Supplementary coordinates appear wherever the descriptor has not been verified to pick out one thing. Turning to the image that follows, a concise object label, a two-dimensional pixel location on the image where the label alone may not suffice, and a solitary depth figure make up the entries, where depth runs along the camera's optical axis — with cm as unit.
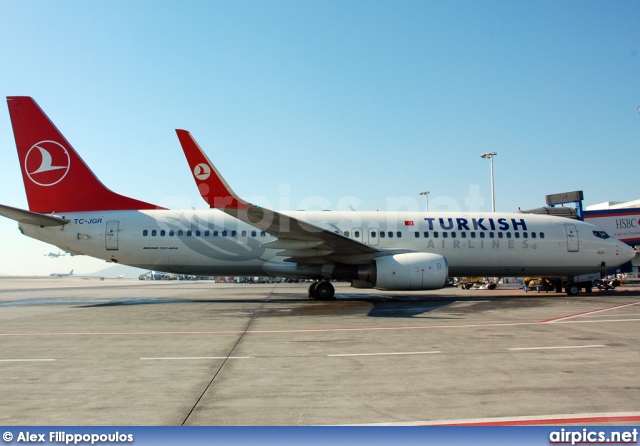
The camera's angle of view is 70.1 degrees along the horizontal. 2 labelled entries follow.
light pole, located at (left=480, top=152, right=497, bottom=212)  4296
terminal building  2694
